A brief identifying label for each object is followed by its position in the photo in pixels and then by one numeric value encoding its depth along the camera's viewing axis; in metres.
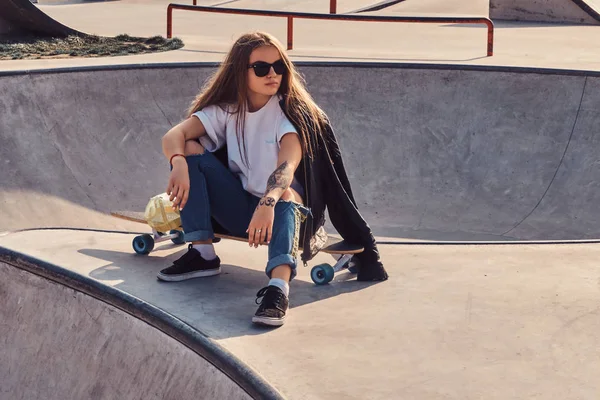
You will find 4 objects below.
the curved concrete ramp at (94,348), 4.11
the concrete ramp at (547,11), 16.58
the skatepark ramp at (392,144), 8.73
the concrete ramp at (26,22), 12.74
